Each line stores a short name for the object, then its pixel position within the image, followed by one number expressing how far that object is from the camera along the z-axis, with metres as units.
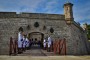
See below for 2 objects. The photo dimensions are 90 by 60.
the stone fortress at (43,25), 8.88
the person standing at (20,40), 4.57
